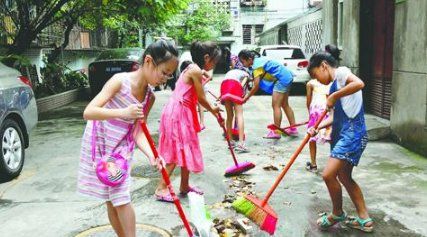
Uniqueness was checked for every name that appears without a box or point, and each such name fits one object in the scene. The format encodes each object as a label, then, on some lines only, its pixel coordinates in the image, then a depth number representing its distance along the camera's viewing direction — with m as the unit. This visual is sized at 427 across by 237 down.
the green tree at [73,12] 10.96
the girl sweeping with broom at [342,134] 3.92
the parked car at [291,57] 15.17
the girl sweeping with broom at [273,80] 7.82
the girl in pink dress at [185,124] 4.92
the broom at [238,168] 5.87
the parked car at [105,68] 14.52
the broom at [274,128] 7.60
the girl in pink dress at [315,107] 6.05
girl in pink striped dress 3.16
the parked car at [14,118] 5.80
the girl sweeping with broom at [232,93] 7.70
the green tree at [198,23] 31.45
